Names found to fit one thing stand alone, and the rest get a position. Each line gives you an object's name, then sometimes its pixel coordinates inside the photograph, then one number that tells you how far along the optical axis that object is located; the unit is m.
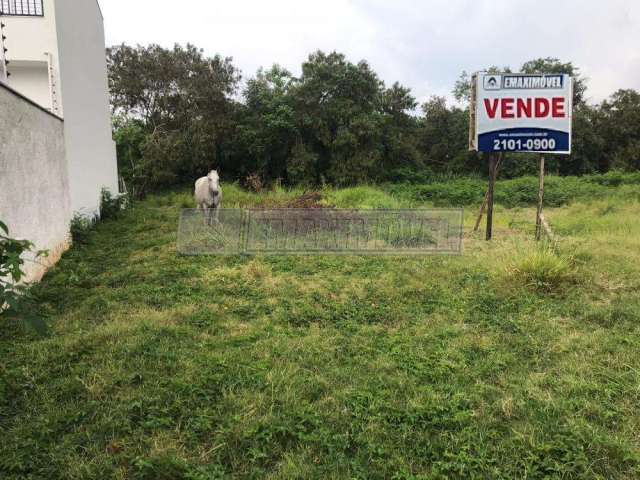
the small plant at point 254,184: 12.98
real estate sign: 6.17
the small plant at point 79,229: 6.31
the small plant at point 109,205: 9.20
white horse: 7.04
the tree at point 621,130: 20.91
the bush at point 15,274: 1.64
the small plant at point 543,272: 4.10
